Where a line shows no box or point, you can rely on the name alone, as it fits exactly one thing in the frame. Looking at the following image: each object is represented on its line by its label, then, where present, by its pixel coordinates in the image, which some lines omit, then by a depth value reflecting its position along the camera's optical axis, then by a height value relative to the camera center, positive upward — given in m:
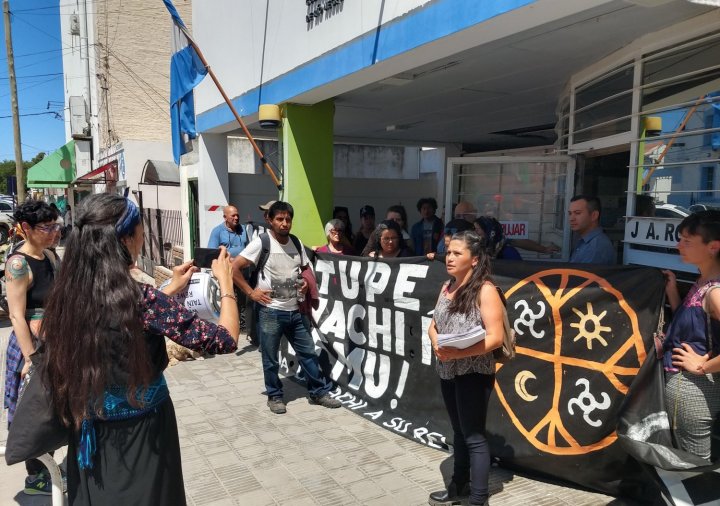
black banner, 3.14 -1.20
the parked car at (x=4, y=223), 17.57 -1.44
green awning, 21.39 +0.75
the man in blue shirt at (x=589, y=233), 3.89 -0.29
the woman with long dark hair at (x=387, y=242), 4.88 -0.48
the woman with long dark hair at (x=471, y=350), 2.91 -0.90
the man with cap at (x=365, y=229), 7.61 -0.56
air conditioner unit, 23.91 +3.39
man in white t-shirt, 4.62 -0.95
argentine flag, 6.50 +1.50
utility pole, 16.20 +2.71
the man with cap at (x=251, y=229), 7.12 -0.55
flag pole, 6.13 +1.55
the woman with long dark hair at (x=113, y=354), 1.83 -0.62
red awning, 16.76 +0.46
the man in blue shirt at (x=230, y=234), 6.72 -0.60
